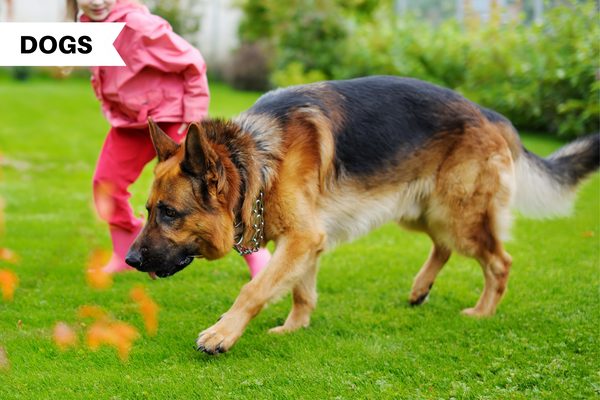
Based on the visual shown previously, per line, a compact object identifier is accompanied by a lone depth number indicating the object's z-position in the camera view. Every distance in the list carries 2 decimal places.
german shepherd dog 3.31
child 4.30
